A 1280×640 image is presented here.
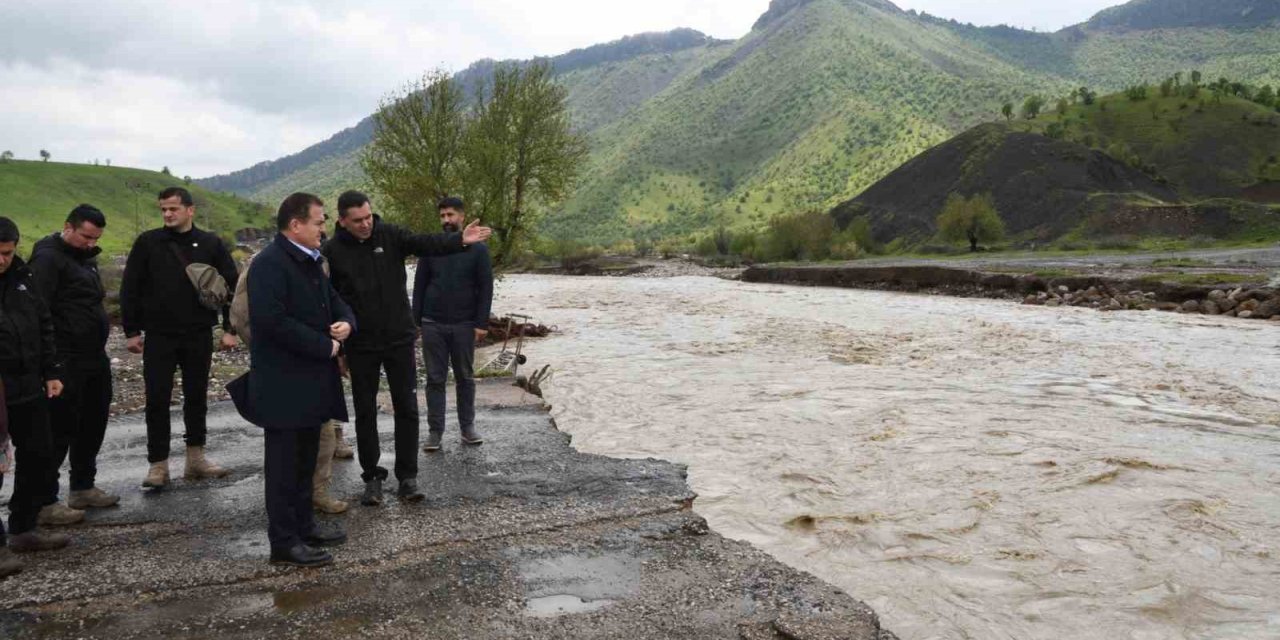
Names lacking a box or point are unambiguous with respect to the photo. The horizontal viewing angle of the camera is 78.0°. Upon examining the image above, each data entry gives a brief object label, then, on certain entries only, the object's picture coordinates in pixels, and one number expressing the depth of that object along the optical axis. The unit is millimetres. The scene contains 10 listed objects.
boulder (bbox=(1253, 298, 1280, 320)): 22000
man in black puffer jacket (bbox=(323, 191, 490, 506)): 6195
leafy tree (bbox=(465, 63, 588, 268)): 31500
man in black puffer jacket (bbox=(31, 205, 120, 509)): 6152
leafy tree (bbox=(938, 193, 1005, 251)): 67812
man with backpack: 6586
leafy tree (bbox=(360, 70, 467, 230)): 29484
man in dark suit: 4922
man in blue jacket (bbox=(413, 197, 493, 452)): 8055
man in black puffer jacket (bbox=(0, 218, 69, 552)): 5254
